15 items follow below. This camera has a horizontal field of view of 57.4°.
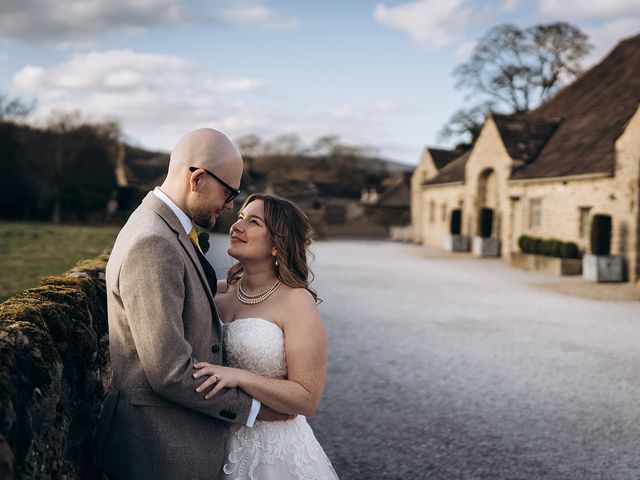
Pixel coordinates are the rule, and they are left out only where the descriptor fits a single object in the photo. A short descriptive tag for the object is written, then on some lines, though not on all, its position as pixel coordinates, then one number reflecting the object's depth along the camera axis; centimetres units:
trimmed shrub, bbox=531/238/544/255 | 2177
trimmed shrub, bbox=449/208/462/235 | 3092
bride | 269
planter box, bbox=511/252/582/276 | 1967
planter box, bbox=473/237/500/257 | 2716
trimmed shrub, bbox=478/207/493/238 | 2697
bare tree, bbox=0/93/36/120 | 4929
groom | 213
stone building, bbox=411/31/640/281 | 1869
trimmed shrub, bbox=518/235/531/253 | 2245
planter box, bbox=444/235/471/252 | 3086
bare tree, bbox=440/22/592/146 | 4394
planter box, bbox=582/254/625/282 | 1794
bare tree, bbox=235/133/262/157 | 8019
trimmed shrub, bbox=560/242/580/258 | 2002
